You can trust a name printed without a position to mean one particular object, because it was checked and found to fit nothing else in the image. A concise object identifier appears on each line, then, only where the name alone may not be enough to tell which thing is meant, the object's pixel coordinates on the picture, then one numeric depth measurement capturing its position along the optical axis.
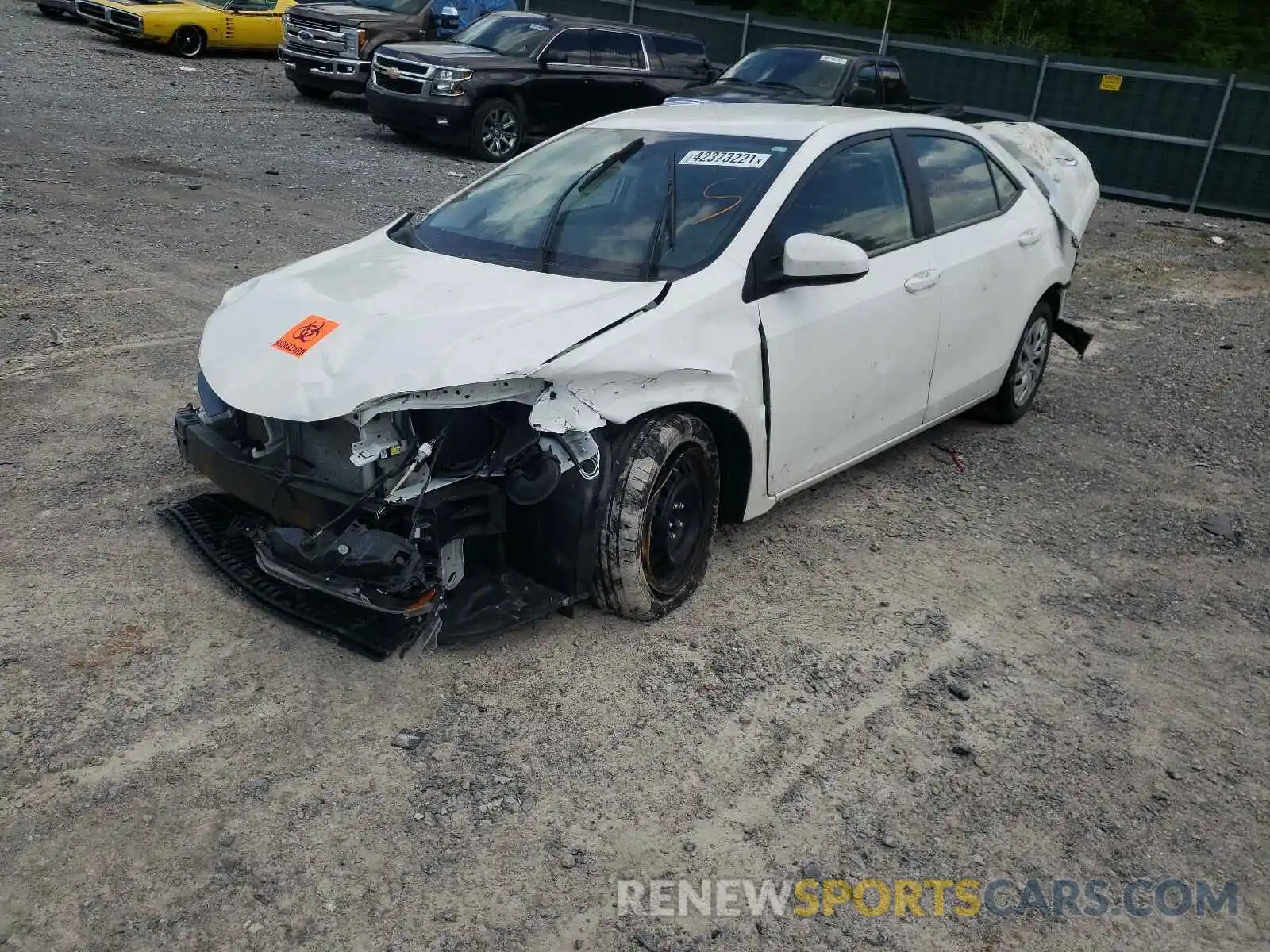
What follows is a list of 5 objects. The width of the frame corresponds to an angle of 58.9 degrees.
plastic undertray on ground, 3.76
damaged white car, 3.66
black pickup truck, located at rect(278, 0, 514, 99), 16.02
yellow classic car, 18.91
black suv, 13.43
